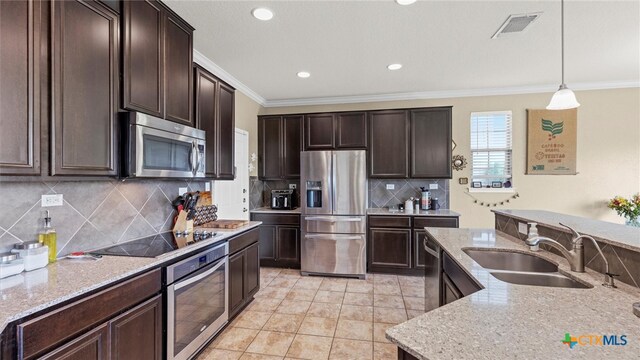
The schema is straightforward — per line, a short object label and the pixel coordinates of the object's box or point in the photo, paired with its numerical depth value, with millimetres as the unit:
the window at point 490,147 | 4277
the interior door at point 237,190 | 3555
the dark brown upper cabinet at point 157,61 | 1791
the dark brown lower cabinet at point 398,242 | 3908
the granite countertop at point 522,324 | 783
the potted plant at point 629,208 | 3645
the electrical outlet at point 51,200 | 1626
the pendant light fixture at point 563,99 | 2012
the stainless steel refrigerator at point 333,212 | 3855
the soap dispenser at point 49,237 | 1570
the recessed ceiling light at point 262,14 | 2246
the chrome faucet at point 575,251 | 1451
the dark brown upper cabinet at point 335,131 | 4258
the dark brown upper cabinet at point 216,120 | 2549
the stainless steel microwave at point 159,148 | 1742
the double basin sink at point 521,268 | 1508
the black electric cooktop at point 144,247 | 1806
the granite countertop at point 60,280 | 1066
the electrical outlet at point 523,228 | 2109
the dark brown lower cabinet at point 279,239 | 4180
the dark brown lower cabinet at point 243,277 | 2537
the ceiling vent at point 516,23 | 2354
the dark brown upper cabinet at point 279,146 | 4449
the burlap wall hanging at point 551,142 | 4059
